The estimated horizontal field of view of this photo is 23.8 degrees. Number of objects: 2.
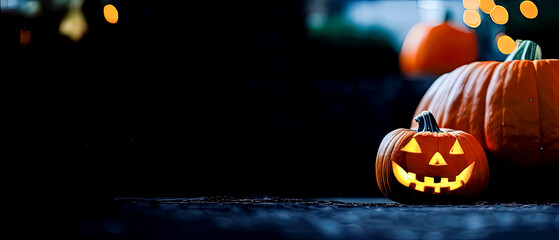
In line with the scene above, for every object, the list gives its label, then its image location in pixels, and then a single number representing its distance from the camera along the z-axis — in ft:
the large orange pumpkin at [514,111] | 5.94
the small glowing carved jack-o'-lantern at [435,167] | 5.77
